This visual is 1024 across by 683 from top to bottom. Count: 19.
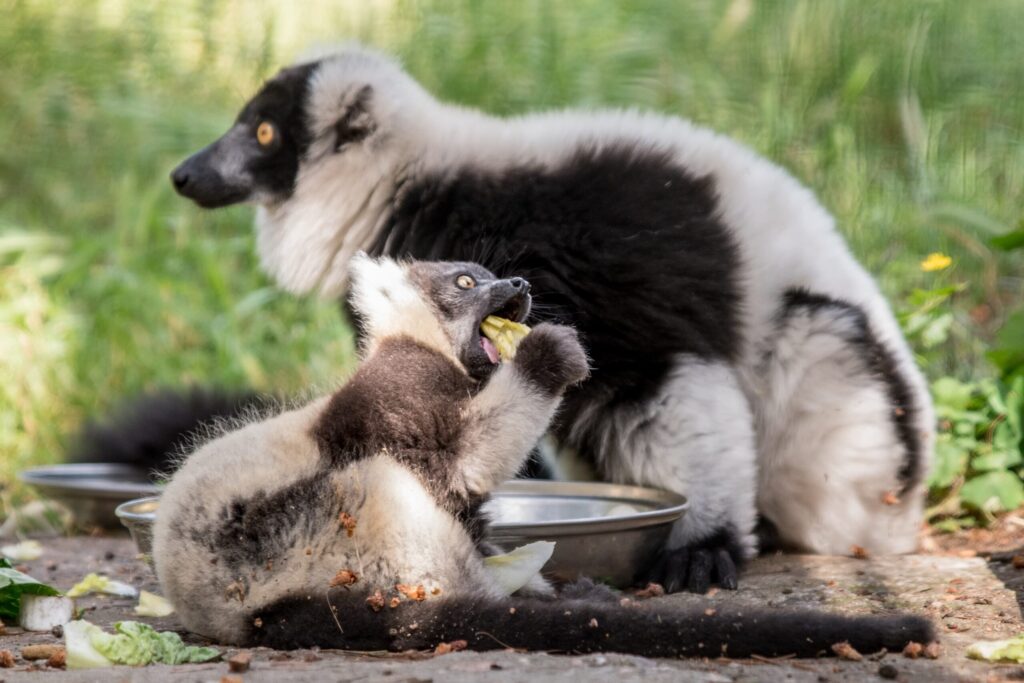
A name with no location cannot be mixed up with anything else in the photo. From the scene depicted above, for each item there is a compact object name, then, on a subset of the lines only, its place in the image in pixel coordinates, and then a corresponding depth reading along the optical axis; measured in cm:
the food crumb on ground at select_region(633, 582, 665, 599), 790
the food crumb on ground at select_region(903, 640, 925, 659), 571
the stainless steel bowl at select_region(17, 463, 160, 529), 1018
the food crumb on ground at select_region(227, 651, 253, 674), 530
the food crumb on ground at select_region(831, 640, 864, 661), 560
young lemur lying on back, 562
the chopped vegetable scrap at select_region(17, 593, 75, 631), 688
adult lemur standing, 827
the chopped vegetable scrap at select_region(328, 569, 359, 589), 572
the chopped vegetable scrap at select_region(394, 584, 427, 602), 573
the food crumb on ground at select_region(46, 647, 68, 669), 587
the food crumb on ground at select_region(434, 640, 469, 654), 562
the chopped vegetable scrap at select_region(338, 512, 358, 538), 573
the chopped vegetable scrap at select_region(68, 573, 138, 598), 785
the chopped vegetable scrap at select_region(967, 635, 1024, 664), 577
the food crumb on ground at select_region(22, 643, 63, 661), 605
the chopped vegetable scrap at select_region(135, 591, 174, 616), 712
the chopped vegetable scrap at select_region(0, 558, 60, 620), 684
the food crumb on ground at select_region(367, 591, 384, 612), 570
